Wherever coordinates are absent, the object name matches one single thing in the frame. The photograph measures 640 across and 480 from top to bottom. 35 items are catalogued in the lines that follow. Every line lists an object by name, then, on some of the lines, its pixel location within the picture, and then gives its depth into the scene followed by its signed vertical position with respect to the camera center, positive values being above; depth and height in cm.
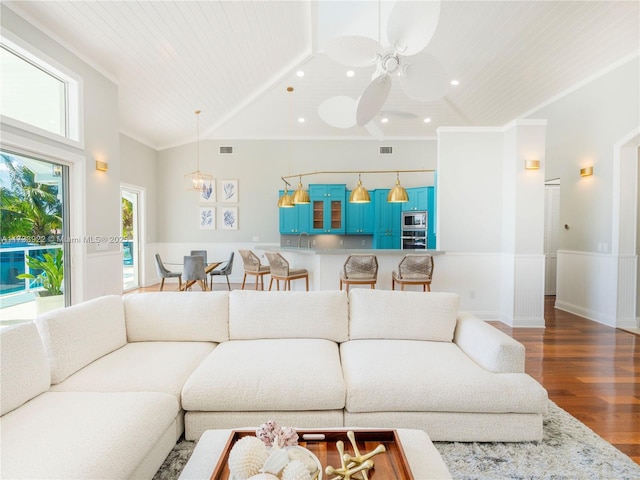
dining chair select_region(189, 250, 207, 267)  678 -38
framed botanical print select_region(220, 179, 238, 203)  775 +103
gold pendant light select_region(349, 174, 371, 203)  484 +59
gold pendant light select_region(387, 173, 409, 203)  461 +57
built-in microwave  689 +33
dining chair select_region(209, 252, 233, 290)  622 -70
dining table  550 -59
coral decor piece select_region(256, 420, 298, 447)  112 -70
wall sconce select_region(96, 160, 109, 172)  411 +87
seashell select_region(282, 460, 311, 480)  99 -73
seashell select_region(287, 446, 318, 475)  108 -75
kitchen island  465 -44
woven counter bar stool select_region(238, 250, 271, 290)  556 -53
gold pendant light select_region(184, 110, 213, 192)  746 +132
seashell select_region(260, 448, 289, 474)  103 -72
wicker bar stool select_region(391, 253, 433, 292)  427 -46
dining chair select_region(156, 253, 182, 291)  557 -66
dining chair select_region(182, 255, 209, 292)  525 -55
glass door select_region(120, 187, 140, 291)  688 -9
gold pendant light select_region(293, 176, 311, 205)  526 +60
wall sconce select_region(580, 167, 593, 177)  474 +94
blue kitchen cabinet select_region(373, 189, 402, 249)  732 +29
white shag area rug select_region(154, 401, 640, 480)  163 -119
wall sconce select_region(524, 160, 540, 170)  426 +92
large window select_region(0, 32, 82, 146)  295 +142
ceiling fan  195 +121
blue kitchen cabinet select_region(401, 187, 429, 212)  682 +76
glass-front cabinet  745 +61
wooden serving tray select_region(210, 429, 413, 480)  113 -83
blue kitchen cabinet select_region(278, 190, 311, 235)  751 +36
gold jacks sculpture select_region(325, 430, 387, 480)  109 -79
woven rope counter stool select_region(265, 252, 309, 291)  477 -55
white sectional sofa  138 -79
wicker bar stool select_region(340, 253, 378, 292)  431 -46
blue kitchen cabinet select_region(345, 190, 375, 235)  745 +38
